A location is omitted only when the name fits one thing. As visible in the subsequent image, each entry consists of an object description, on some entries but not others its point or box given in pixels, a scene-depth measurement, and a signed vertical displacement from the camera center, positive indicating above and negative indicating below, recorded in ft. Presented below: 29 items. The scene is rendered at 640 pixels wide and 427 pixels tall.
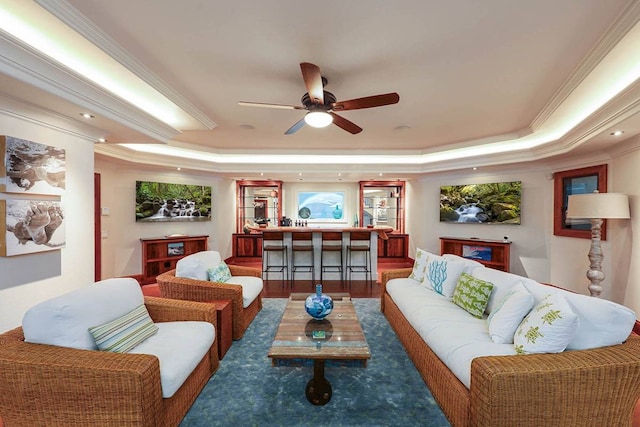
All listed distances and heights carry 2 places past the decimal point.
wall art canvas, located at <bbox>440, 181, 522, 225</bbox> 15.90 +0.56
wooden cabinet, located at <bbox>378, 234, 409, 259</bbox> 22.94 -3.32
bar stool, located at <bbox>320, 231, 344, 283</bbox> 16.39 -2.57
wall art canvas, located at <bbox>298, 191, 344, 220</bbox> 24.59 +0.55
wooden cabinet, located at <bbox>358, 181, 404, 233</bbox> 23.75 +0.56
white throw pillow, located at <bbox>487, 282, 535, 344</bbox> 5.90 -2.47
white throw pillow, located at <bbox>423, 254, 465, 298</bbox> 9.11 -2.36
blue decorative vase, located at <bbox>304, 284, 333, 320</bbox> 7.50 -2.82
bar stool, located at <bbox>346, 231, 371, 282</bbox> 16.33 -2.46
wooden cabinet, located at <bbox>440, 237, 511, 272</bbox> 16.07 -2.63
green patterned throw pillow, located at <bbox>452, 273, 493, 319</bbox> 7.54 -2.56
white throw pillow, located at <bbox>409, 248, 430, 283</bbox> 10.78 -2.40
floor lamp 9.70 -0.01
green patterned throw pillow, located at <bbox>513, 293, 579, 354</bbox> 4.84 -2.30
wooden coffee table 5.90 -3.29
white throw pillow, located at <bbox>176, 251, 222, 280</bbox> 9.39 -2.13
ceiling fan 6.57 +3.17
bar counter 15.98 -2.17
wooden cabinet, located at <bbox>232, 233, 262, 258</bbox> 22.68 -3.16
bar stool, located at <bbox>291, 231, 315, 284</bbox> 16.60 -2.63
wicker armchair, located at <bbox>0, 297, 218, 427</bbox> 4.35 -3.06
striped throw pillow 5.23 -2.69
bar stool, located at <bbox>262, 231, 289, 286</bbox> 16.40 -2.73
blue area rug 5.64 -4.57
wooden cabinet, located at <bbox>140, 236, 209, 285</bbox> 16.58 -2.85
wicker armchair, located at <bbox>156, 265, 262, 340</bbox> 8.76 -2.80
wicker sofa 4.40 -3.08
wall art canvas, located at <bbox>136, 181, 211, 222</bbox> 16.71 +0.57
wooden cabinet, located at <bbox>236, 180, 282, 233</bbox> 23.72 +0.60
